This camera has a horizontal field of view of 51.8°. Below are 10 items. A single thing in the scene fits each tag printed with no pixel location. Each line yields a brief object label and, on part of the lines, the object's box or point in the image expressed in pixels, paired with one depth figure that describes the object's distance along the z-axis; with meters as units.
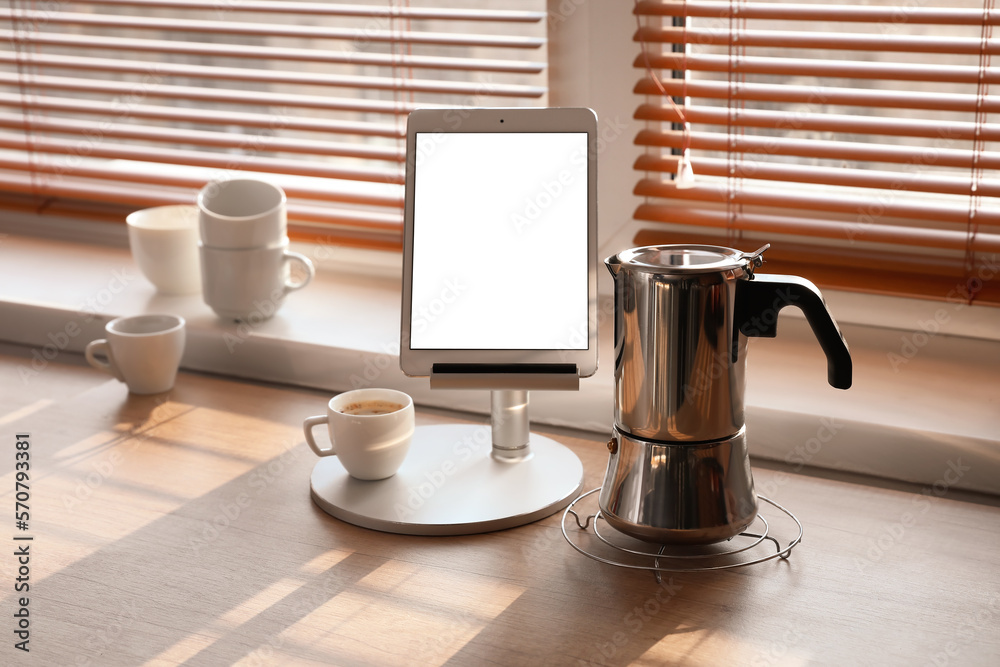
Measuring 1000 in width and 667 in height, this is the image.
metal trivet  0.93
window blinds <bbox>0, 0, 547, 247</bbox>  1.59
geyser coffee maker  0.89
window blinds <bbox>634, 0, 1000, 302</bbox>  1.27
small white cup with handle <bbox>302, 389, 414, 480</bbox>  1.04
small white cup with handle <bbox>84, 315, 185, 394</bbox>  1.30
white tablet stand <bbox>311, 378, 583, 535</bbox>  1.00
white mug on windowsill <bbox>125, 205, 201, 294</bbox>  1.54
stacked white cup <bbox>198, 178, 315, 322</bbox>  1.42
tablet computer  1.05
